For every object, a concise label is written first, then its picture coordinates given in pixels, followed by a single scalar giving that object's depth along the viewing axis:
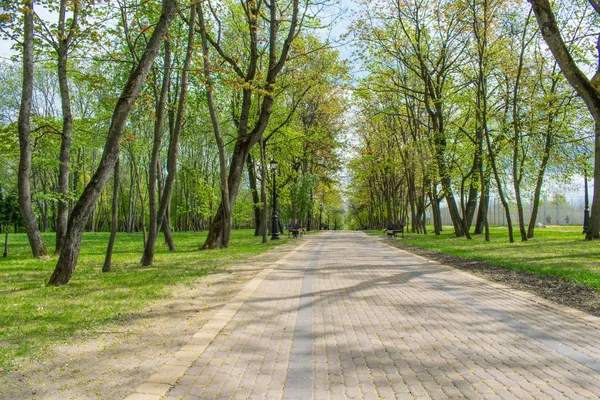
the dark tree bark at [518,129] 18.62
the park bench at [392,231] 27.98
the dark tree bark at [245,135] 15.82
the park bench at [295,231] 27.85
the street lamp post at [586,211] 24.72
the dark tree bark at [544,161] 21.13
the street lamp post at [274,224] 24.84
